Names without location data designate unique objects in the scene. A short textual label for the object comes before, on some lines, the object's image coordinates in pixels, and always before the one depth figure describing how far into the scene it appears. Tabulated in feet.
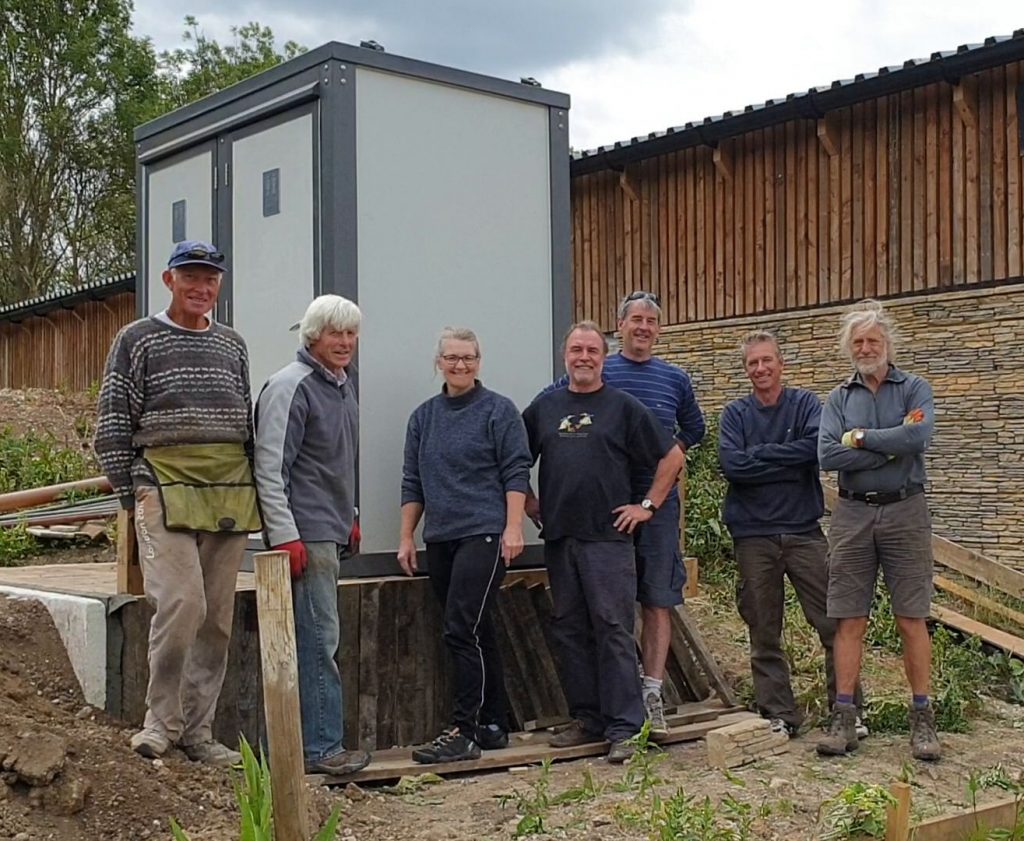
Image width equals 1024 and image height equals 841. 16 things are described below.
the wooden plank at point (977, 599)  33.42
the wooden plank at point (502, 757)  17.78
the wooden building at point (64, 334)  68.28
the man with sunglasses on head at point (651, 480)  20.18
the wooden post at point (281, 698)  12.10
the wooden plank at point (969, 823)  14.62
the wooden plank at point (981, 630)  29.71
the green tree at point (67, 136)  100.37
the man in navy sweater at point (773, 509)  20.75
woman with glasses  18.85
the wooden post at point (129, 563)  17.78
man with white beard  19.10
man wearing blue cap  16.21
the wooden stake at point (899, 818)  13.99
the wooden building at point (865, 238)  38.75
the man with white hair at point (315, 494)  17.03
